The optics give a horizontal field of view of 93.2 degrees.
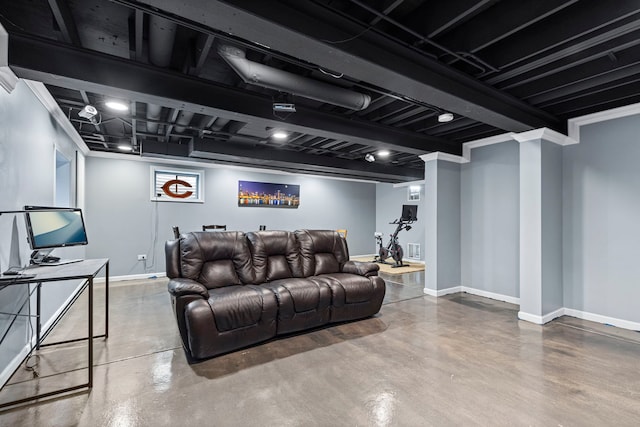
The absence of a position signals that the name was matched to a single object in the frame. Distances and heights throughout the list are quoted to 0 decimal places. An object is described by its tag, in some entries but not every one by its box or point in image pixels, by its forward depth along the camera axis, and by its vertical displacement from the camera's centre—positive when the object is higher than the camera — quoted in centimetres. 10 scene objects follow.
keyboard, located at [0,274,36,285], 193 -42
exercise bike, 765 -49
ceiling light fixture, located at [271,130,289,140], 462 +129
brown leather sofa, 272 -77
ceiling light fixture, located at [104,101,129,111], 347 +128
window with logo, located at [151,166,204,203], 652 +68
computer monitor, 249 -12
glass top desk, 202 -44
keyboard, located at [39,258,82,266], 266 -43
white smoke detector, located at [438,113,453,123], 353 +117
